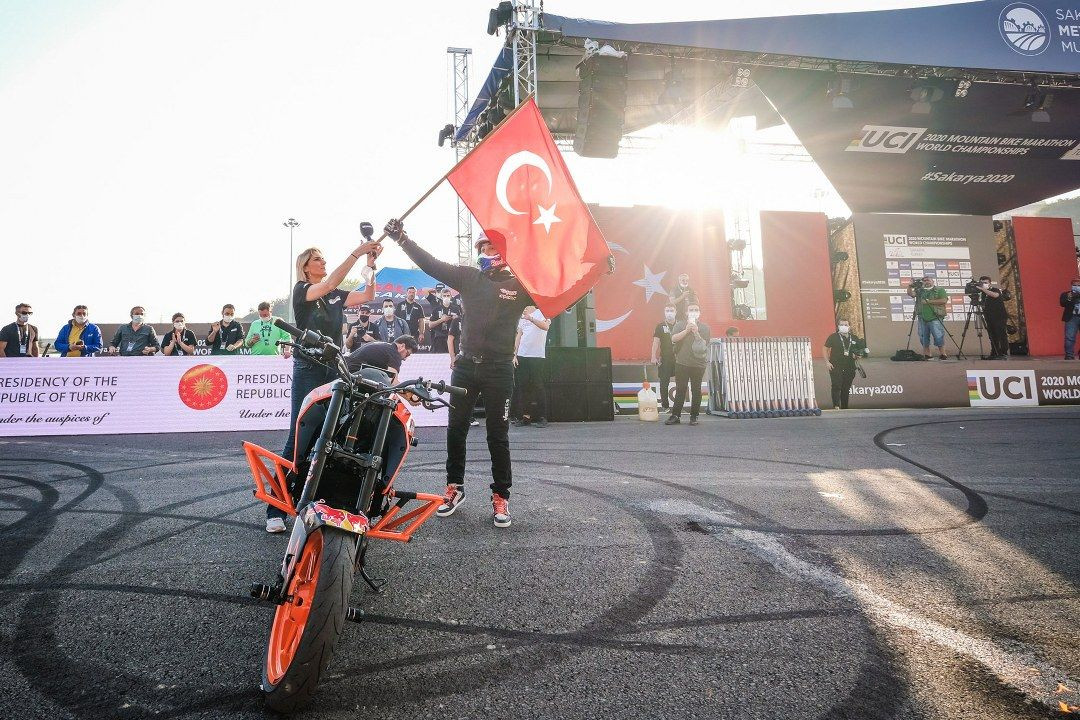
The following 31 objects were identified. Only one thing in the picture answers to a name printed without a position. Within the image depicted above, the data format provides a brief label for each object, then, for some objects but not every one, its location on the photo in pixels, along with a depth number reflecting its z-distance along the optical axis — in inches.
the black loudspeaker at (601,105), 464.1
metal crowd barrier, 421.1
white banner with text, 341.4
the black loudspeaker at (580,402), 386.9
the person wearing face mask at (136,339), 400.5
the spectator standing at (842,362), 483.2
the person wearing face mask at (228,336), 413.7
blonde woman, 127.6
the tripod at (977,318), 619.5
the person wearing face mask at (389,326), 444.5
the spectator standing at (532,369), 346.6
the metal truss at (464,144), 642.8
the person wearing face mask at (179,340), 411.5
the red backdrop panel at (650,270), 644.1
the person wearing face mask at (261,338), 398.0
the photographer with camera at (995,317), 621.4
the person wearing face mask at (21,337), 376.2
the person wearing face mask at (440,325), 490.0
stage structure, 459.8
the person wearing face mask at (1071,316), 588.7
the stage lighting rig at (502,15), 446.6
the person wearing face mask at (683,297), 498.9
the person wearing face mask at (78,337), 395.2
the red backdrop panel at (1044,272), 716.0
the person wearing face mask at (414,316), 484.1
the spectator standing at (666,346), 433.1
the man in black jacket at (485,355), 146.3
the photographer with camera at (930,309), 599.2
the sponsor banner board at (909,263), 693.9
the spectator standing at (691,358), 358.6
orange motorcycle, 62.0
